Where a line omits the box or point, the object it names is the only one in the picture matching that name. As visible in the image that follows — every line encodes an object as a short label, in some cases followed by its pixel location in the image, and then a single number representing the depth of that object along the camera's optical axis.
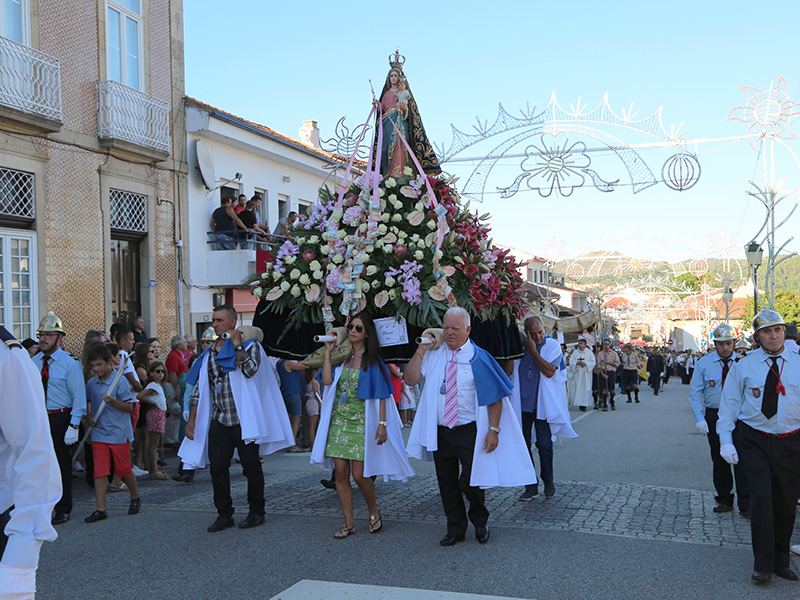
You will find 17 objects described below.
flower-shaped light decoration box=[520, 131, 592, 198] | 15.67
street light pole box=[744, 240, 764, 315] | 19.41
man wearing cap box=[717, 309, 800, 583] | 5.26
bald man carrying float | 6.11
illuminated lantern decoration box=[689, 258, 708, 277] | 28.88
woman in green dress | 6.52
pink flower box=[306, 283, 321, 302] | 6.91
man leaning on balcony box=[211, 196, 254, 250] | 17.48
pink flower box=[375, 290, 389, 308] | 6.64
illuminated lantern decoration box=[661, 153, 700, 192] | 15.00
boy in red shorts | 7.34
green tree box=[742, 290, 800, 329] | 83.18
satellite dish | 16.92
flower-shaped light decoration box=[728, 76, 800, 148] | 16.14
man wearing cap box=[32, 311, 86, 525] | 7.28
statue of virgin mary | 7.45
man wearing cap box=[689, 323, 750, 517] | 7.28
